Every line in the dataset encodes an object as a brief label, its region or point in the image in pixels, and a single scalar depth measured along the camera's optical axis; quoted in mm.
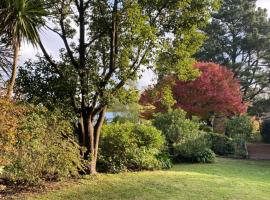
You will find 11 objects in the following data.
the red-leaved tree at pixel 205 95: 12698
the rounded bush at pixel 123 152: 7073
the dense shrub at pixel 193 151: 10204
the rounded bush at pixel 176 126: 10727
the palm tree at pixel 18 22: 5139
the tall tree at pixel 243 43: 18464
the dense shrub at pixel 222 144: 12035
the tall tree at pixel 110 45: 6078
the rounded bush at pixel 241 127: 12596
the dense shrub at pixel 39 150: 4957
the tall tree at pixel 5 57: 5513
